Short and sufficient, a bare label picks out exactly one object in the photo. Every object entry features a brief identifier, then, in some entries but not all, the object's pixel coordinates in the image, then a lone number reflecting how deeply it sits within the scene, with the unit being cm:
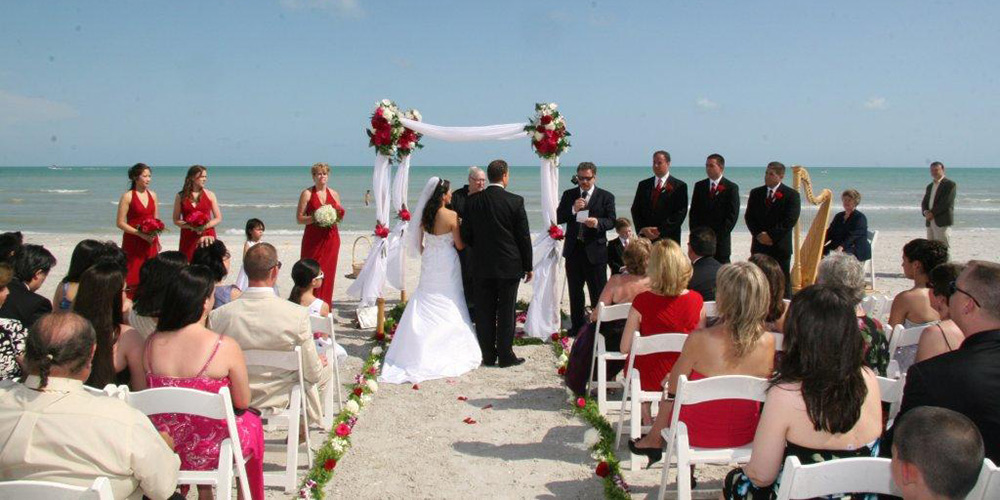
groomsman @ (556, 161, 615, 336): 825
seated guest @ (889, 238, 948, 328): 481
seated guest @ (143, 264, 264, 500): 360
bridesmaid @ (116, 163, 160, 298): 801
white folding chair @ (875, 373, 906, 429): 353
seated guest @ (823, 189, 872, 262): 1059
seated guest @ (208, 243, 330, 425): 446
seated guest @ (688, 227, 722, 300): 584
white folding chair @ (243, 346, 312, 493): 438
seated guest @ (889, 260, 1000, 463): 277
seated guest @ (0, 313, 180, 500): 260
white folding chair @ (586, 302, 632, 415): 554
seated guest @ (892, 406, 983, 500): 217
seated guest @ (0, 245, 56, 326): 408
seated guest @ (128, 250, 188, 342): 418
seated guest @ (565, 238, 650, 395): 585
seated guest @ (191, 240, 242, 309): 540
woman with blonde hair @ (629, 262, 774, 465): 380
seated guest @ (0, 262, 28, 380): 361
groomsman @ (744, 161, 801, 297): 895
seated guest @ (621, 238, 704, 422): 497
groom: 721
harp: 1064
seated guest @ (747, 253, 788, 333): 442
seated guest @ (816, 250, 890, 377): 407
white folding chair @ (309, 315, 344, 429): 538
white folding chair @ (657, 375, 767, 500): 351
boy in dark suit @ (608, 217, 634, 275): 815
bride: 716
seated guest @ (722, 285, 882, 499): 296
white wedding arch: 834
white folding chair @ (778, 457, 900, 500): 255
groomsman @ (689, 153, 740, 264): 867
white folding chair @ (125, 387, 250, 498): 325
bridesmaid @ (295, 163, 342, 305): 892
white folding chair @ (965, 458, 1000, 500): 243
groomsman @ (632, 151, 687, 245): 862
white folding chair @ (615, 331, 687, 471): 456
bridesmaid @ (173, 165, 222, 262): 811
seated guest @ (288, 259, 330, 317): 595
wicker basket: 1044
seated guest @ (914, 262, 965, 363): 372
